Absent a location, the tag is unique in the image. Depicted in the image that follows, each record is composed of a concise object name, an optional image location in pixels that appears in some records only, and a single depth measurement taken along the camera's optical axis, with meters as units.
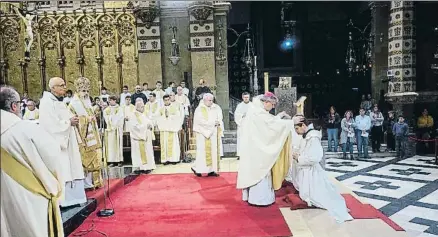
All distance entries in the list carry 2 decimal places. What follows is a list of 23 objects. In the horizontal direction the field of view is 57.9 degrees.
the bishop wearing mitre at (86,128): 6.34
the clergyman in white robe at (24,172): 2.95
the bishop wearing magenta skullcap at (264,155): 6.09
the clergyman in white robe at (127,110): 9.98
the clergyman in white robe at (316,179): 5.59
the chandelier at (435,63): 12.43
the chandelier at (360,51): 16.36
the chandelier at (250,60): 16.88
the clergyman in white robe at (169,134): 10.61
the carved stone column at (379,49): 15.55
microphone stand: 5.82
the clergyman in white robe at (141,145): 9.66
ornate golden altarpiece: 14.52
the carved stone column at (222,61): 15.03
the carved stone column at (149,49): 14.89
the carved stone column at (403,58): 13.70
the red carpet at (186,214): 5.05
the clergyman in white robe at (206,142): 8.66
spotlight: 19.27
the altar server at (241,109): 10.80
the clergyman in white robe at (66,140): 5.38
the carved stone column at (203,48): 14.77
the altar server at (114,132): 10.34
